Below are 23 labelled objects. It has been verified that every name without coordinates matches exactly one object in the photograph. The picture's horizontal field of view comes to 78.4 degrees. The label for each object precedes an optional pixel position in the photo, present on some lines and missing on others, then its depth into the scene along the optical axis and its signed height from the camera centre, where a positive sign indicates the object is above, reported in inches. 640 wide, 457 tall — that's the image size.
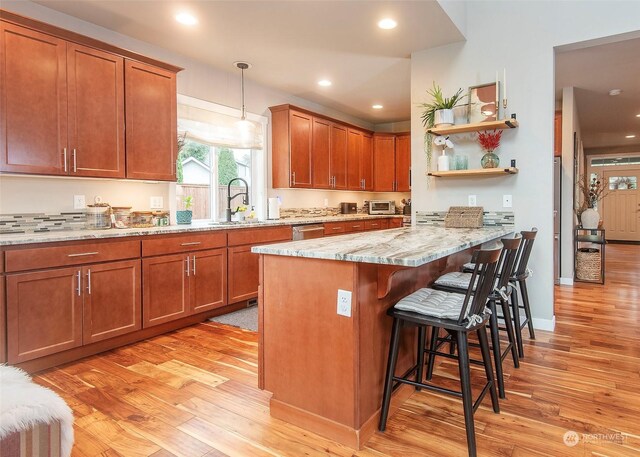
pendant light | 182.4 +43.8
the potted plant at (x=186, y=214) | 153.3 +2.4
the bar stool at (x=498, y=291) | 83.3 -17.1
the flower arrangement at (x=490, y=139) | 137.3 +27.8
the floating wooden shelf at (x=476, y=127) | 129.5 +31.5
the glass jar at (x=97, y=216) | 123.0 +1.5
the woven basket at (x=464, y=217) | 137.3 +0.6
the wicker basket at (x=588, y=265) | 212.1 -25.5
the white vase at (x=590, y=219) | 213.3 -0.6
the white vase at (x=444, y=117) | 138.6 +36.1
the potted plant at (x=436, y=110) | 139.0 +39.6
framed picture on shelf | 135.9 +40.9
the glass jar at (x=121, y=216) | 132.6 +1.6
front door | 394.9 +12.9
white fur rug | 36.4 -18.1
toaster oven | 269.4 +8.3
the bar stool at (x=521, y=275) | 107.9 -16.2
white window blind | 161.6 +40.9
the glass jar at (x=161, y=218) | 143.6 +0.9
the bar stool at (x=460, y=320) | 66.2 -18.0
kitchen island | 69.2 -20.3
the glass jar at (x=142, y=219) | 137.9 +0.5
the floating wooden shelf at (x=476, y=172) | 131.5 +16.2
